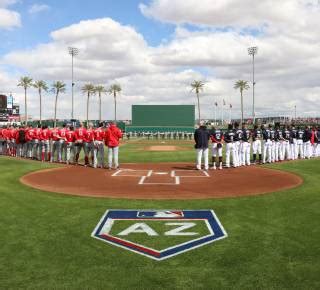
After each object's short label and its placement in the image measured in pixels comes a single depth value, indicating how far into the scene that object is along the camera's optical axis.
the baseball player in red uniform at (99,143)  18.86
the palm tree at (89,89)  97.70
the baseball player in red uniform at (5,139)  25.59
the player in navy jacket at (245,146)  19.72
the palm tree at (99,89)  98.71
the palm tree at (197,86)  88.07
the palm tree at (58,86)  90.12
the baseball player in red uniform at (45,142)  21.81
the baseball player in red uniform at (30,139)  22.73
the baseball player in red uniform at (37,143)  22.24
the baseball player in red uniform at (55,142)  20.75
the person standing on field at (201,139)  17.94
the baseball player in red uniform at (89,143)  19.17
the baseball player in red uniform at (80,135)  19.56
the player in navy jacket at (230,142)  19.20
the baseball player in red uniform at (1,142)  26.36
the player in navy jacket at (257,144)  20.66
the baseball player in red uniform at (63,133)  20.31
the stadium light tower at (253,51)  65.12
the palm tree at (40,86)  94.31
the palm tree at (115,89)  101.41
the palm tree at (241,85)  89.19
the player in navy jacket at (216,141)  18.64
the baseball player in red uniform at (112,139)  18.19
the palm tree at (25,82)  91.84
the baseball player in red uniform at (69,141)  20.11
